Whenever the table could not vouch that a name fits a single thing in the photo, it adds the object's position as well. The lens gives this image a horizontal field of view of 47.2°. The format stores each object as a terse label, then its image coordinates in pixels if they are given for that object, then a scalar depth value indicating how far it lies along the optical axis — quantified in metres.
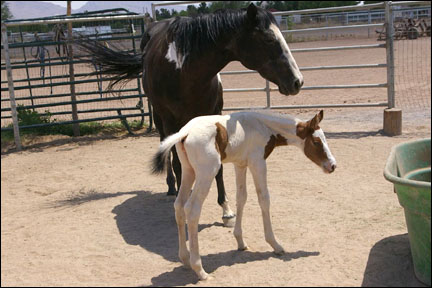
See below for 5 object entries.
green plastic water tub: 2.82
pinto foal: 3.19
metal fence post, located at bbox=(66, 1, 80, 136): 8.79
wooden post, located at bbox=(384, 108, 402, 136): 7.41
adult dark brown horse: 3.99
